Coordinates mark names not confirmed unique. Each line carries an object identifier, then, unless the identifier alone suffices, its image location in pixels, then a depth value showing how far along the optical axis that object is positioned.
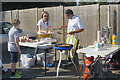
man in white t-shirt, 5.55
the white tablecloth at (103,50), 4.13
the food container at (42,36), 6.66
